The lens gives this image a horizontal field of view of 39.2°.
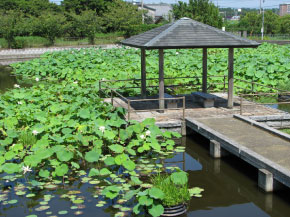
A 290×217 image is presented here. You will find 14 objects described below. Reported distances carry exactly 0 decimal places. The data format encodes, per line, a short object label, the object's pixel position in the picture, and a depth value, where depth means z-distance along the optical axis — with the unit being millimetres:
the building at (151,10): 82150
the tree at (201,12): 42781
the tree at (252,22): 67681
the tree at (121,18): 46656
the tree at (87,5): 52625
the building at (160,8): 85750
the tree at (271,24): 67688
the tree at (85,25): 42969
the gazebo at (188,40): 11016
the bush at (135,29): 46000
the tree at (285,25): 65938
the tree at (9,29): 37719
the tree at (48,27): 40469
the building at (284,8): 159000
